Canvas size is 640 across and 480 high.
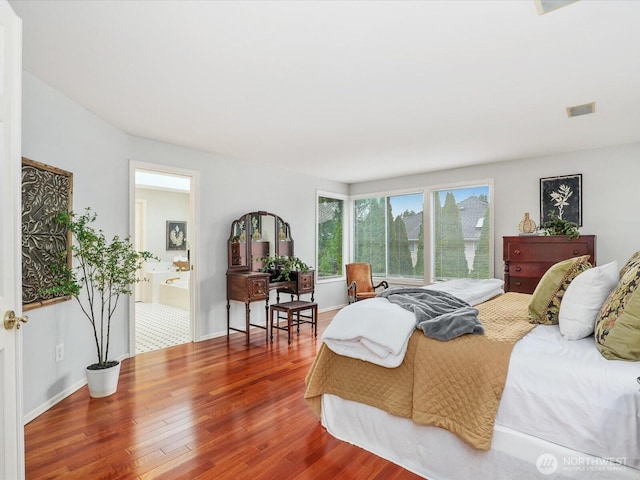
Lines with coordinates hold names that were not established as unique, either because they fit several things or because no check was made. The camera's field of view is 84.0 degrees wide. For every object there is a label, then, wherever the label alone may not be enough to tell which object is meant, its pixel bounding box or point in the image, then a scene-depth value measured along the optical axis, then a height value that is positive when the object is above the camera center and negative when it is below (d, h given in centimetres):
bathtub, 667 -96
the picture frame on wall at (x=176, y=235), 830 +20
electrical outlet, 284 -87
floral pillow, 153 -38
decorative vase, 453 +18
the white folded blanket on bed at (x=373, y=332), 195 -52
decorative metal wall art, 248 +13
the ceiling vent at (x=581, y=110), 302 +114
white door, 138 +1
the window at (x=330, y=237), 633 +9
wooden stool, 441 -84
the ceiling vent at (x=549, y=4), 172 +115
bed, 147 -76
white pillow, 187 -33
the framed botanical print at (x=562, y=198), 448 +54
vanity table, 445 -21
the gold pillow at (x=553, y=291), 218 -32
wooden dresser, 413 -17
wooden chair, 584 -61
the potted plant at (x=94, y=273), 277 -24
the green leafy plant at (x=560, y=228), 413 +15
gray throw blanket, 193 -44
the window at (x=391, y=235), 606 +12
